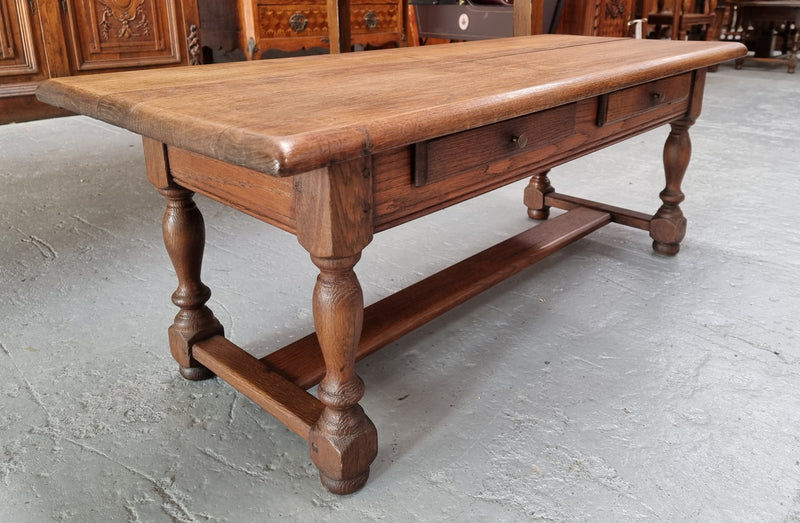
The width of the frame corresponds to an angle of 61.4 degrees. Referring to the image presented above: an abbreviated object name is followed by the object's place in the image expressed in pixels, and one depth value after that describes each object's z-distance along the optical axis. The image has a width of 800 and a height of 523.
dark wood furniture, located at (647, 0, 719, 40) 6.16
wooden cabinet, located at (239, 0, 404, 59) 4.61
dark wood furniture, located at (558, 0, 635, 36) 5.17
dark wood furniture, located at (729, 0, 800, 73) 6.38
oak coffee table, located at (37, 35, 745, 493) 0.95
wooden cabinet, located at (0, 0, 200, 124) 3.31
